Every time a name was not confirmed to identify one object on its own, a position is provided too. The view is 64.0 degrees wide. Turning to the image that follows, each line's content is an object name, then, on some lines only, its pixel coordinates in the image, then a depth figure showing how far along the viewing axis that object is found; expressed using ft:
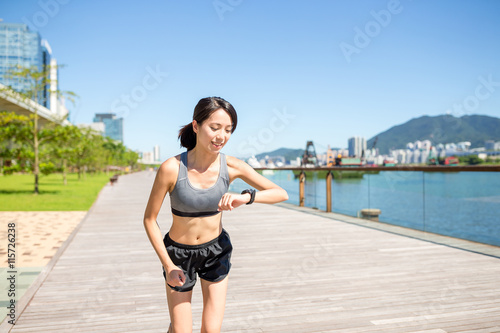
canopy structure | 108.43
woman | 5.77
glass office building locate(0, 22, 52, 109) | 442.91
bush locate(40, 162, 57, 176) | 57.31
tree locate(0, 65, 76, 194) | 55.62
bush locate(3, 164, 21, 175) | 53.42
